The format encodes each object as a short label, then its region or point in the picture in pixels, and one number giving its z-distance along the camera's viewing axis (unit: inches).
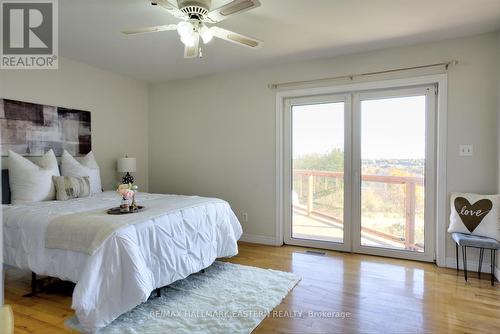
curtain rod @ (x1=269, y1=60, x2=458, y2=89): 122.9
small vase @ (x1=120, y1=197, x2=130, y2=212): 98.8
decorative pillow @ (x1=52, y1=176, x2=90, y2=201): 122.9
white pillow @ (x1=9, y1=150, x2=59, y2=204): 116.2
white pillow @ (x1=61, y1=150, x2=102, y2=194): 135.1
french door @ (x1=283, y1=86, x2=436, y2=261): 132.6
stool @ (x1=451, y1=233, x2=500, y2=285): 107.8
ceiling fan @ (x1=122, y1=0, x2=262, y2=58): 80.0
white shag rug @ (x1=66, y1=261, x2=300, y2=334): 81.7
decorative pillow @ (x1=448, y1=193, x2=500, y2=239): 113.0
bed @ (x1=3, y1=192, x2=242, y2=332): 79.2
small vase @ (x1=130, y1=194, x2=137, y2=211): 101.4
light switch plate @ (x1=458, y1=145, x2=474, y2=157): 120.9
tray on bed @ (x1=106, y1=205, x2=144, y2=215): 95.7
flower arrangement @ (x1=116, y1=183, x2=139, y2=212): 99.1
